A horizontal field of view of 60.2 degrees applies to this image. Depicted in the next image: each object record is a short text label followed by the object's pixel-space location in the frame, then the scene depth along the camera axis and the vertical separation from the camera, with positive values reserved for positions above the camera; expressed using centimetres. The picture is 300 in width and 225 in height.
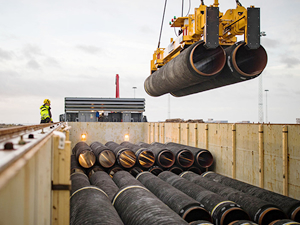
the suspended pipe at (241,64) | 641 +145
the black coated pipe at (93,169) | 973 -188
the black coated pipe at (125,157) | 975 -144
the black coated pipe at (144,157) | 977 -145
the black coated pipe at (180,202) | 493 -169
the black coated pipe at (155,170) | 963 -187
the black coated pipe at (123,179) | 706 -171
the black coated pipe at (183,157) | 934 -138
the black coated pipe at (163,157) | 952 -140
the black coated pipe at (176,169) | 946 -183
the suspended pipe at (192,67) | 626 +142
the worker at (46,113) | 1120 +27
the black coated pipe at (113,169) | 979 -189
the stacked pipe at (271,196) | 503 -168
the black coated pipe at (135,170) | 985 -195
